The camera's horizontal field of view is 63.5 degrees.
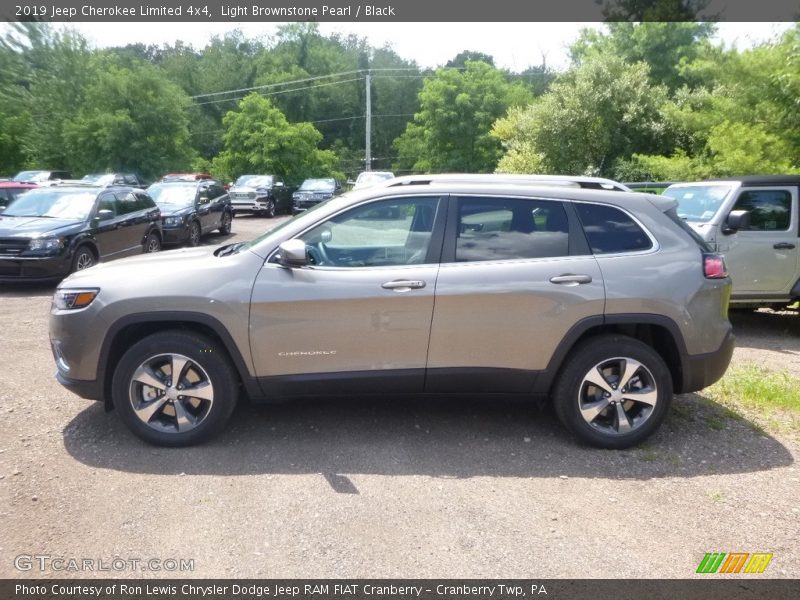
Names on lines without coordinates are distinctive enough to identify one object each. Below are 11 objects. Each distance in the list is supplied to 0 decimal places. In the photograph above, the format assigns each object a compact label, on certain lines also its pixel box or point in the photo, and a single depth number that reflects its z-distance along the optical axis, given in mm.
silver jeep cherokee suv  4328
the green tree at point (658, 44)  29109
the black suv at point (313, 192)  27547
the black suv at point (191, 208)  15562
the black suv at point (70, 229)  10102
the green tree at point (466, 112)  44656
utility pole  43338
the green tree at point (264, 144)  40156
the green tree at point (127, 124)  31938
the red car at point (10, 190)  14578
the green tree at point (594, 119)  20250
